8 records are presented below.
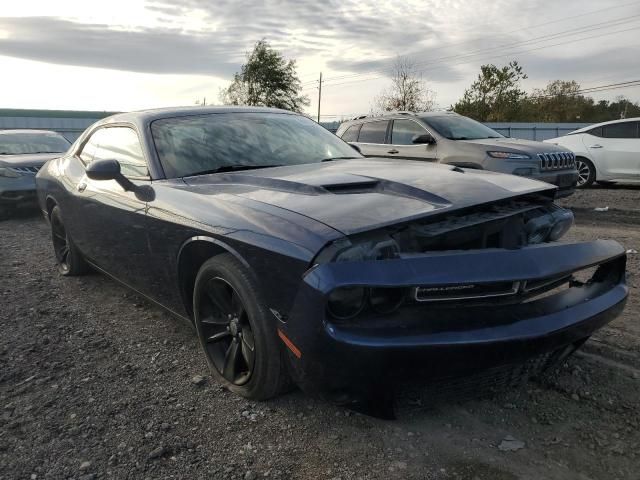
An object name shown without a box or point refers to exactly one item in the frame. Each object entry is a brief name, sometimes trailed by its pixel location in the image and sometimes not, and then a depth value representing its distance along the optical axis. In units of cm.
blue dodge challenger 191
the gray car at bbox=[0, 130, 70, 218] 835
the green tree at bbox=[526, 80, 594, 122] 5353
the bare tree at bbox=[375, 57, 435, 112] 4019
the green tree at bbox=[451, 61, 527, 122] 4034
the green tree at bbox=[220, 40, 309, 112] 4228
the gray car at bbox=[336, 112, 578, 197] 728
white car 1000
